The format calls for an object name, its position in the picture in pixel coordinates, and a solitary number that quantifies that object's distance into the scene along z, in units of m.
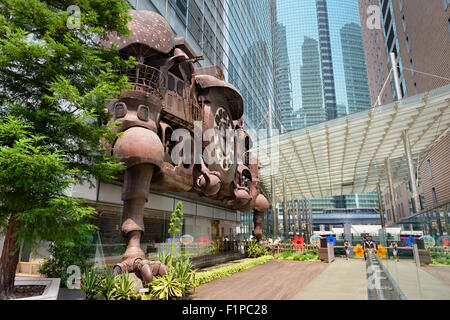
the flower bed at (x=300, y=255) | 22.06
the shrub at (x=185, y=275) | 9.41
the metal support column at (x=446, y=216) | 22.95
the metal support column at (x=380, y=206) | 40.23
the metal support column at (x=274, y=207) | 30.53
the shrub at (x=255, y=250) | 22.03
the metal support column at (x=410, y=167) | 23.87
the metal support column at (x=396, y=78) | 25.31
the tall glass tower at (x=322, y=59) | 128.25
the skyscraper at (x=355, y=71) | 127.38
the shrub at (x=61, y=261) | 8.94
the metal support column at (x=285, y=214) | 34.28
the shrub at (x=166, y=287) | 8.55
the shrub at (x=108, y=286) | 7.80
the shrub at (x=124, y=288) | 7.85
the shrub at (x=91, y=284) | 7.99
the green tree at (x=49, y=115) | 5.67
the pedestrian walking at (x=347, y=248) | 22.00
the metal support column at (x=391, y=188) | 32.88
